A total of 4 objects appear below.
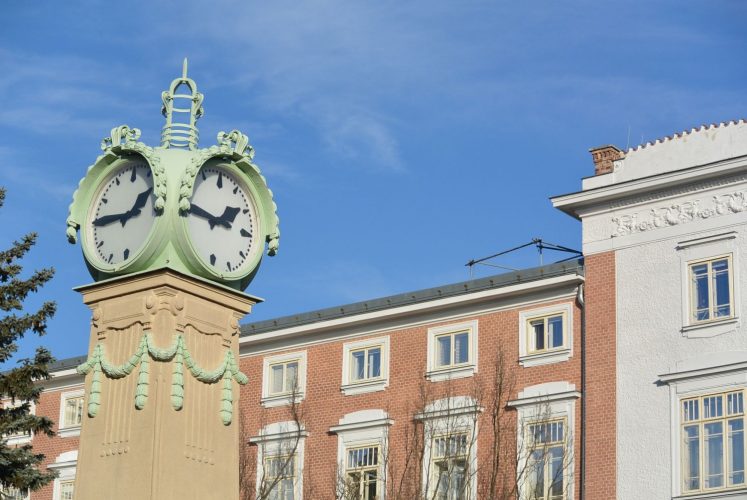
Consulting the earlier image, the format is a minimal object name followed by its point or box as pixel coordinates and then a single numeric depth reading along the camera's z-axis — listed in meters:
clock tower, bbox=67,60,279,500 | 13.40
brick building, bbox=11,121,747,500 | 35.22
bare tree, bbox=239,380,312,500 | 40.97
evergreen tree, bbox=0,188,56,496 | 31.08
